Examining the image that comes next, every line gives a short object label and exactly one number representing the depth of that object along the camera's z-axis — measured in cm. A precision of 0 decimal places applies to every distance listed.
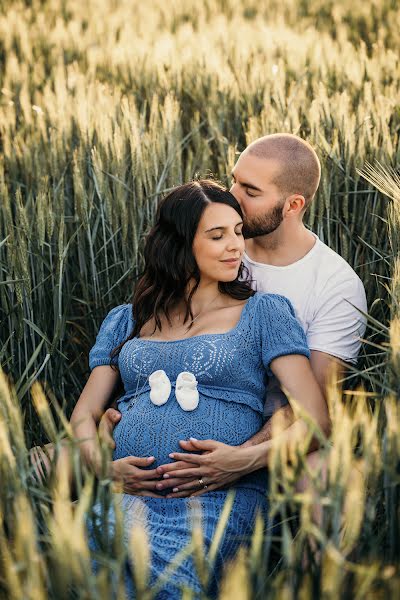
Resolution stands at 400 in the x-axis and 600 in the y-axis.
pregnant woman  233
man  271
